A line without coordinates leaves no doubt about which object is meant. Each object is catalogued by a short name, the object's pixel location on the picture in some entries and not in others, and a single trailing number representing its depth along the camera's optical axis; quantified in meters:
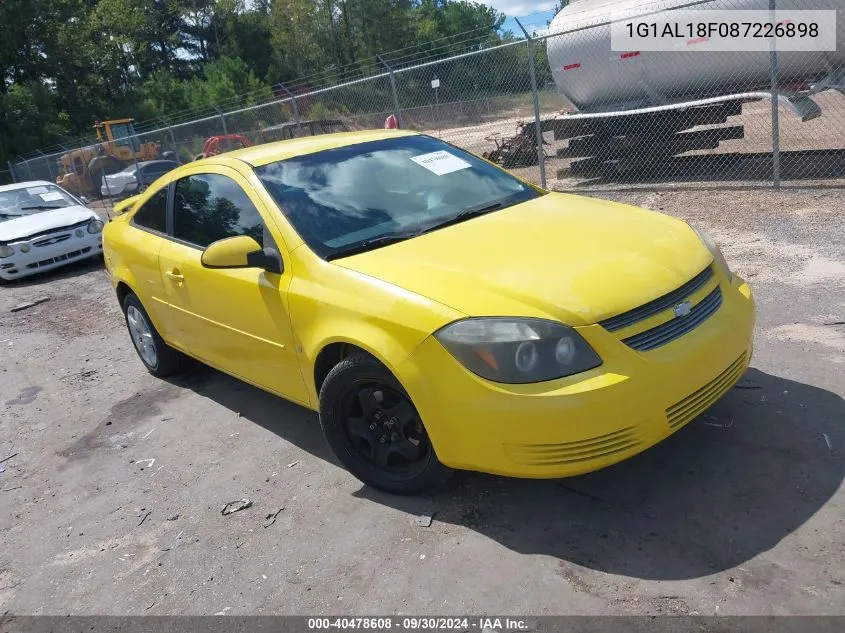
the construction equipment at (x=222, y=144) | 18.42
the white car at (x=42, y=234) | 10.63
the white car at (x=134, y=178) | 18.58
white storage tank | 9.18
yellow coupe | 2.78
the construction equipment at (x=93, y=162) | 21.98
